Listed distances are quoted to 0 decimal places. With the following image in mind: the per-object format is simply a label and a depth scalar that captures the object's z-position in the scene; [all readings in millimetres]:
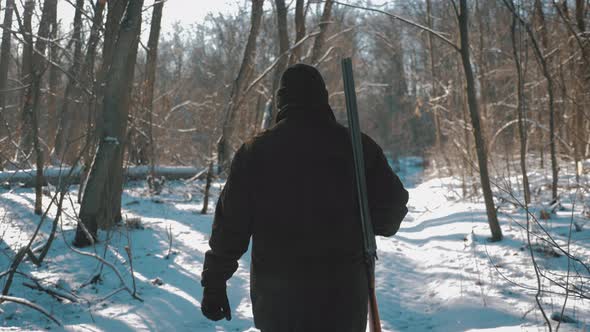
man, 1966
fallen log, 8906
